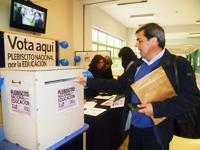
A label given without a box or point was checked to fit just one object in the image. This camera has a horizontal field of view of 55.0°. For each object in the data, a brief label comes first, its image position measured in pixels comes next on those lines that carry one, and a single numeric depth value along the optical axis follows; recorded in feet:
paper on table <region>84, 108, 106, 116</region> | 6.48
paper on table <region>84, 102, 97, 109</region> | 7.37
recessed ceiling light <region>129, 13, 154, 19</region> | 20.54
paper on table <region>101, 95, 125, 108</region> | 7.50
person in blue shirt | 3.69
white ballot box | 3.13
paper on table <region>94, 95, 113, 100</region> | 9.05
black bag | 3.97
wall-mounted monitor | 7.83
